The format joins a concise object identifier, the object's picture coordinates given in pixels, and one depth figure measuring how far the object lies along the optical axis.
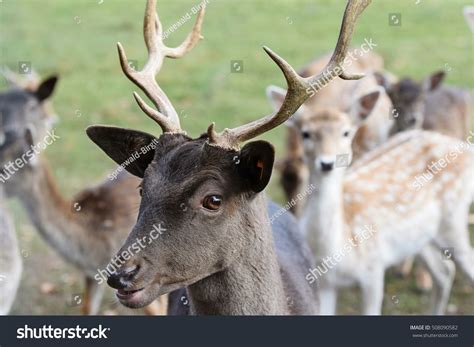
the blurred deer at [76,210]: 12.09
